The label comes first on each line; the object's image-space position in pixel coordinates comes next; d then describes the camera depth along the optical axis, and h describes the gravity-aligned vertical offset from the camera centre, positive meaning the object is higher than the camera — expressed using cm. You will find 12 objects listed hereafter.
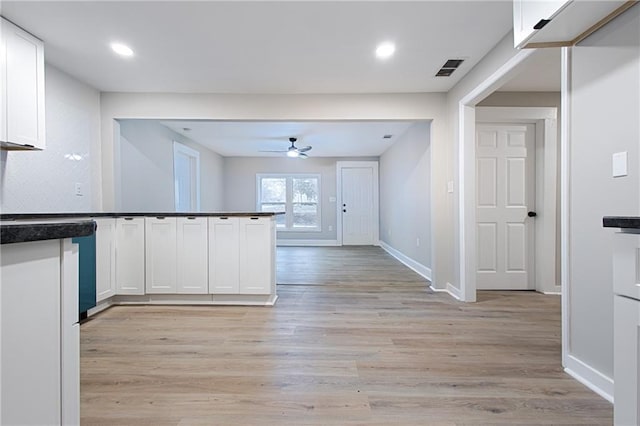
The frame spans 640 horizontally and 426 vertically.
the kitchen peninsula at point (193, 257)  314 -45
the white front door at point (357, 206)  811 +13
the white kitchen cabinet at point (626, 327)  83 -32
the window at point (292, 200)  833 +30
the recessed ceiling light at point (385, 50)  256 +135
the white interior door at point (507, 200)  373 +13
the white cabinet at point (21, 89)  224 +91
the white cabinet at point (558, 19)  147 +95
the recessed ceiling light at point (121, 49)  257 +136
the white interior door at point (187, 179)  572 +63
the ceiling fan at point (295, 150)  618 +124
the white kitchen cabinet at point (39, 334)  64 -27
